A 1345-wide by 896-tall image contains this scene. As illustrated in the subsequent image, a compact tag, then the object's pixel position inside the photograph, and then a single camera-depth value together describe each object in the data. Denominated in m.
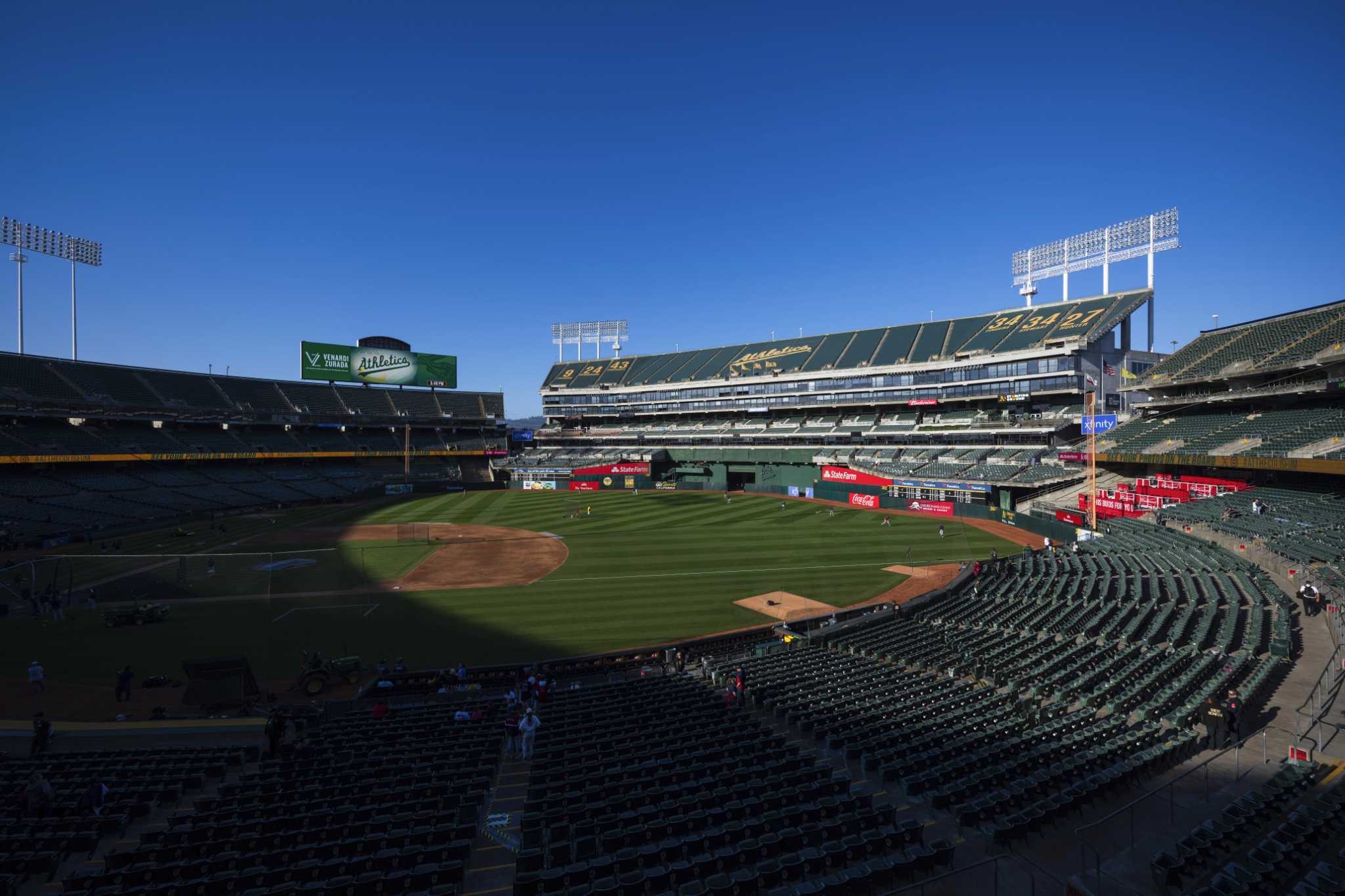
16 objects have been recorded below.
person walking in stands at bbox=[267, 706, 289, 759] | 13.56
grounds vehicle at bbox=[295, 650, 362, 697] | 19.58
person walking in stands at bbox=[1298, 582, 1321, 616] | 20.12
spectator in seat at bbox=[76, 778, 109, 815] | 10.59
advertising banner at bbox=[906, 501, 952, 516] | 54.72
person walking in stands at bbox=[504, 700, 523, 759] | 14.00
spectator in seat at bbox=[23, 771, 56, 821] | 10.56
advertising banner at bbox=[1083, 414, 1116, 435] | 53.25
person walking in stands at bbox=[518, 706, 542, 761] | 13.75
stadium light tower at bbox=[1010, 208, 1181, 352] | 58.91
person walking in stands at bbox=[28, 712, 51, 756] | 14.48
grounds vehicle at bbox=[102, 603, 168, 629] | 25.86
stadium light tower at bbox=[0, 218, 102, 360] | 59.91
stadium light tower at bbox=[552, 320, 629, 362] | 113.56
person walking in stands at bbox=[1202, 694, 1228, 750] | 12.59
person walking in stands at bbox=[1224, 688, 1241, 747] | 12.52
